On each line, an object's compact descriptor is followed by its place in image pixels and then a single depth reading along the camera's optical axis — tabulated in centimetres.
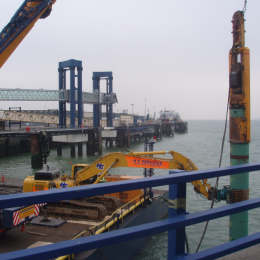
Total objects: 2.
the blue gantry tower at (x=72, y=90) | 5665
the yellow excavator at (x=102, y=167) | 1311
